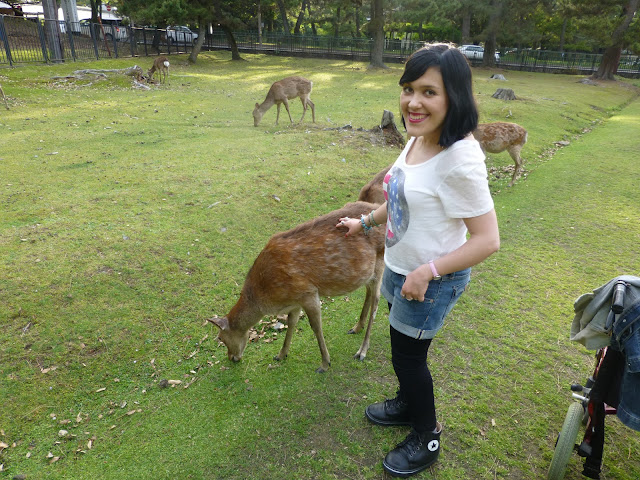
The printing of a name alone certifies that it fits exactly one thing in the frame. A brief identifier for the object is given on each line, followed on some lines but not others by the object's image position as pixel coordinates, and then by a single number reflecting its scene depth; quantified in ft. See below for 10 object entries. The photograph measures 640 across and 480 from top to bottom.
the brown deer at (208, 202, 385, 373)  10.23
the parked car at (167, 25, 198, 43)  98.64
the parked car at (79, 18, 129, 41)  75.10
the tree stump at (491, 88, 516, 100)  55.26
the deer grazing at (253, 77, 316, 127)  40.70
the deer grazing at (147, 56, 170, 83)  58.23
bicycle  7.20
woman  5.70
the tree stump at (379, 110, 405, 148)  32.04
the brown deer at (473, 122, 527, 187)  26.96
